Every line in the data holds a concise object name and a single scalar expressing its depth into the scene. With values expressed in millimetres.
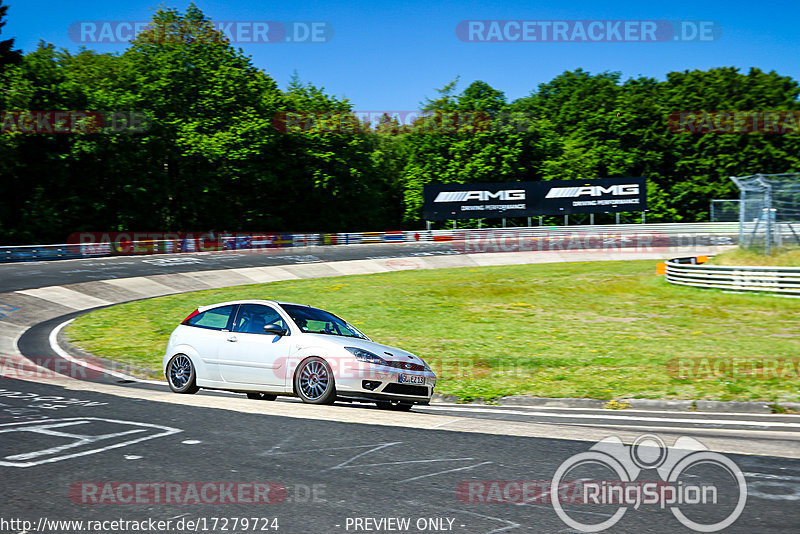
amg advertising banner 54125
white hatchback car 9602
